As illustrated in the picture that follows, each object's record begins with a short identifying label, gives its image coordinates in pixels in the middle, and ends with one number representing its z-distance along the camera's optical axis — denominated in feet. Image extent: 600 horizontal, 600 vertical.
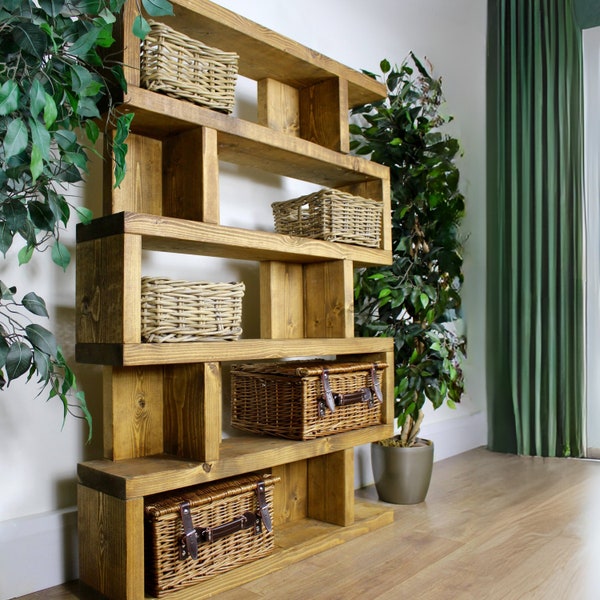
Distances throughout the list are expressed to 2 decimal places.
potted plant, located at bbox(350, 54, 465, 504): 7.30
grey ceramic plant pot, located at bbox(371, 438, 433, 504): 7.09
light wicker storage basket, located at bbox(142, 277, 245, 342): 4.65
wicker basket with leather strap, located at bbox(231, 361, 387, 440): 5.72
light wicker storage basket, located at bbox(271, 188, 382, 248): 6.14
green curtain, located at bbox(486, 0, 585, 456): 9.55
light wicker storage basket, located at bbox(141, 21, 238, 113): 4.72
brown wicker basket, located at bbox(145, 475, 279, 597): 4.55
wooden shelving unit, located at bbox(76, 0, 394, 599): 4.54
